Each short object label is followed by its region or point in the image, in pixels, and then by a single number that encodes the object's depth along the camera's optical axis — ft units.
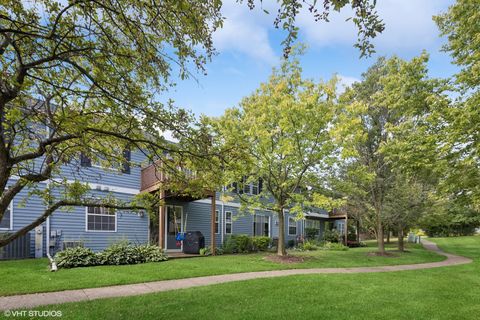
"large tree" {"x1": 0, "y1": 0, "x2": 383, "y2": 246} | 11.84
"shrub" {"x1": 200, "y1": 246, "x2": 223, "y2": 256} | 52.80
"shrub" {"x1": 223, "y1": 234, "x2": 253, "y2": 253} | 59.36
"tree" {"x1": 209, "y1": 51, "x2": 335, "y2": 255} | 46.21
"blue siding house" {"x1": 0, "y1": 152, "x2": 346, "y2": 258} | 41.73
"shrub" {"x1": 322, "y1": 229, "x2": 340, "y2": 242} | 93.66
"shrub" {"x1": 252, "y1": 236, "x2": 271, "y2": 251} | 65.10
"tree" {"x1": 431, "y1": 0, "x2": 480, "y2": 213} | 30.17
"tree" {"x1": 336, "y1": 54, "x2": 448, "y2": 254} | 39.29
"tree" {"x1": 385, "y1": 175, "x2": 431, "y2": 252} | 64.23
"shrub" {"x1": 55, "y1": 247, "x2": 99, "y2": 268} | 35.68
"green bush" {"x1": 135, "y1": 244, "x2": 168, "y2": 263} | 41.83
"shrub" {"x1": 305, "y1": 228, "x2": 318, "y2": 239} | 95.28
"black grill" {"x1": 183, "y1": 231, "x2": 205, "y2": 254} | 53.72
